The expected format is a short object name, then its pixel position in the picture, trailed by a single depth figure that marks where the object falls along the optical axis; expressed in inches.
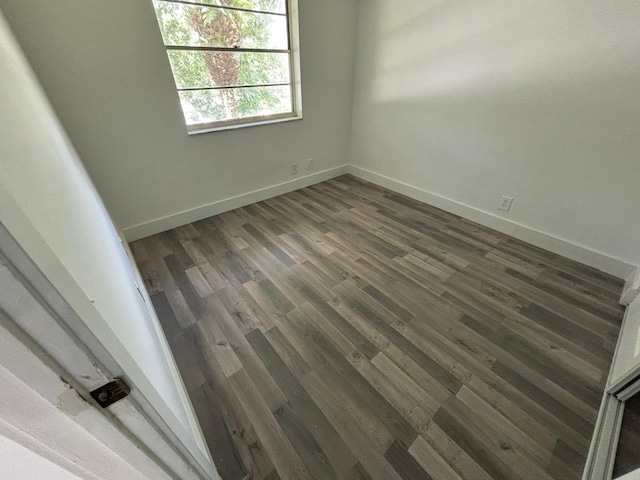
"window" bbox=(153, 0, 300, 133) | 76.3
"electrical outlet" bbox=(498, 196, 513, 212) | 86.1
